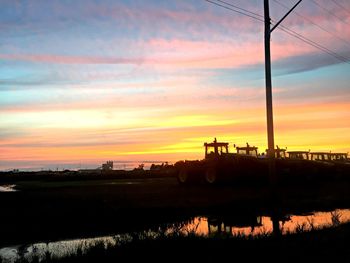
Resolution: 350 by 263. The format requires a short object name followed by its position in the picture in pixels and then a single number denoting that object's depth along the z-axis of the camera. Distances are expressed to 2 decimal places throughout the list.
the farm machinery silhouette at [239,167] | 25.50
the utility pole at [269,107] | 18.48
